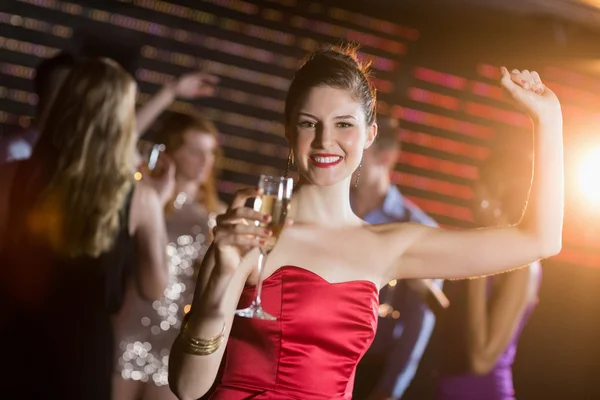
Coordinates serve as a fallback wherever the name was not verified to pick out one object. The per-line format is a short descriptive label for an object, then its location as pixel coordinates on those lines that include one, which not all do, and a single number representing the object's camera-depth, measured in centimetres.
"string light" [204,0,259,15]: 487
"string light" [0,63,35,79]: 462
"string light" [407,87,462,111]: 526
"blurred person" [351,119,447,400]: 366
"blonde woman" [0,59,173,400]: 257
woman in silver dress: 314
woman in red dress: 191
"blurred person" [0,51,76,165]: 346
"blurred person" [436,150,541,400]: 325
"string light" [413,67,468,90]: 528
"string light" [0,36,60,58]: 463
